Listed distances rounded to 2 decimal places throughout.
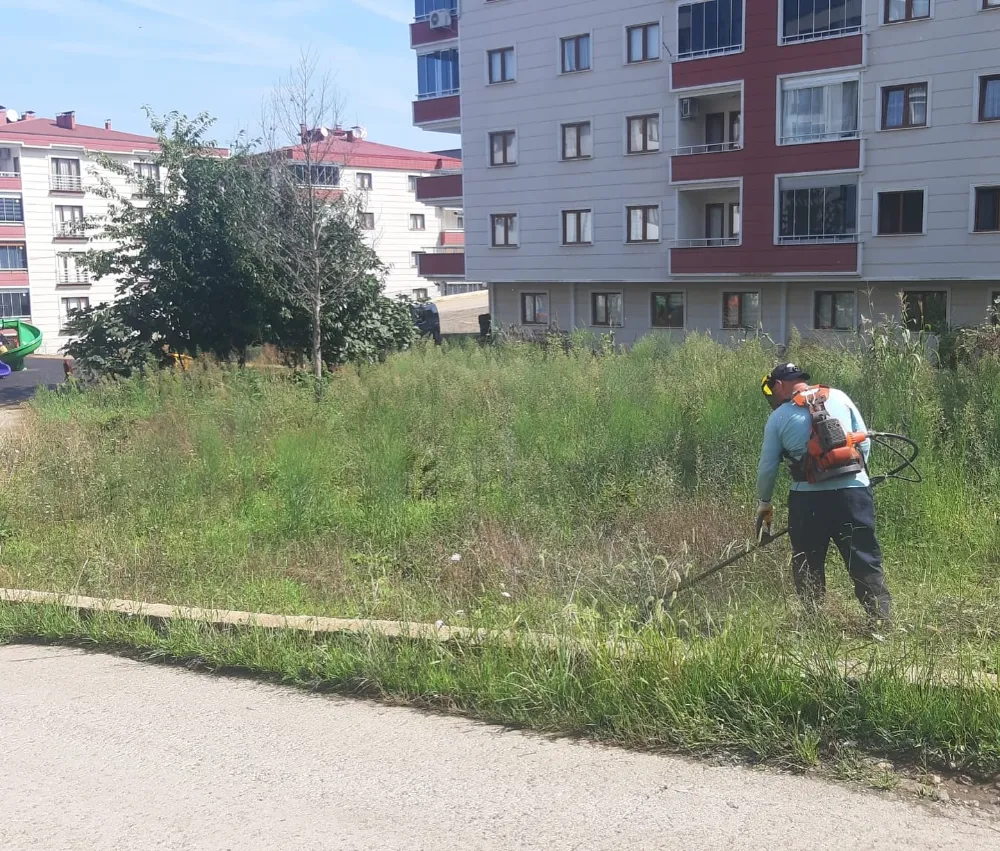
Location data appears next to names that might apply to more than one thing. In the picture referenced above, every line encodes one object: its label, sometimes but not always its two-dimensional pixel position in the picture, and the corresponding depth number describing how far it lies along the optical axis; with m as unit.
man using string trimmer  5.66
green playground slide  39.91
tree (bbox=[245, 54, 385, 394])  18.22
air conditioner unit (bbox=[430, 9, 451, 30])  42.97
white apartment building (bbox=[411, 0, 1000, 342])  29.84
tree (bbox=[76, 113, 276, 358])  19.44
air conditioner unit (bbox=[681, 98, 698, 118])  35.12
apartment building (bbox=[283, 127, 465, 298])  63.34
